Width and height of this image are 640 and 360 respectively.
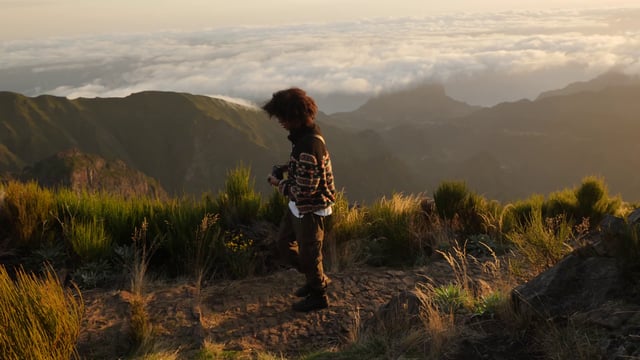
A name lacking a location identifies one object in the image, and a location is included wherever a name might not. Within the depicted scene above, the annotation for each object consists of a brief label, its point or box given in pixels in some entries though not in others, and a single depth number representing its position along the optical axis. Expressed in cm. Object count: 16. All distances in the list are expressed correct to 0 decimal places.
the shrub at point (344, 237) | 671
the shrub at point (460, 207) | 809
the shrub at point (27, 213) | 638
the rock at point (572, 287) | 350
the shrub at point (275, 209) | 742
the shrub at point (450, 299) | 434
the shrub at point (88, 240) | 604
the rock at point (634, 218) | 390
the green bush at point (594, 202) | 852
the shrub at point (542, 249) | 482
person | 483
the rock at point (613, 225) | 366
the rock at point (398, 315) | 417
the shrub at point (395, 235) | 700
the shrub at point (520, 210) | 808
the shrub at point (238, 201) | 723
